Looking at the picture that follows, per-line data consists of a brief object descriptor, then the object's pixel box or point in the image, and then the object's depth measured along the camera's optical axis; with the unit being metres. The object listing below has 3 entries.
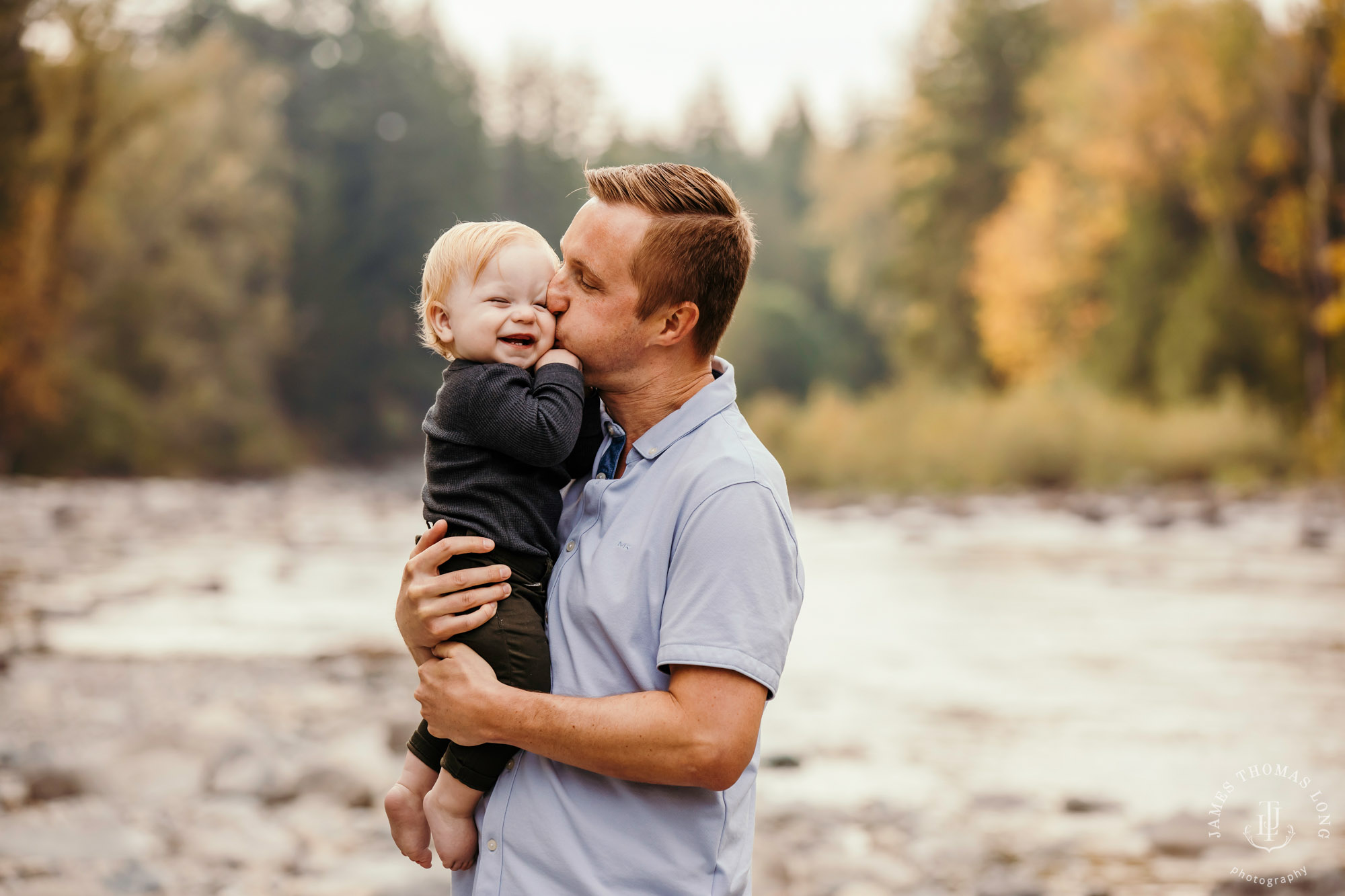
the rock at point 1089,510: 20.59
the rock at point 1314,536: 16.47
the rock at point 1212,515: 19.23
